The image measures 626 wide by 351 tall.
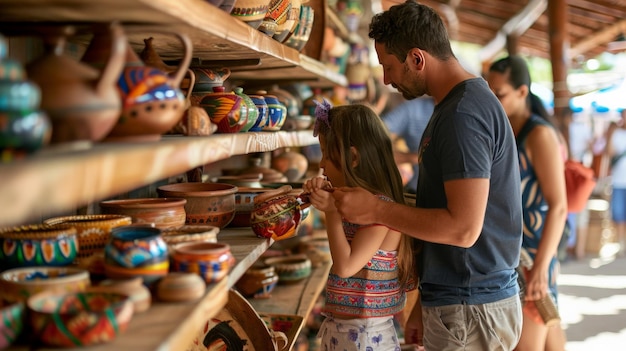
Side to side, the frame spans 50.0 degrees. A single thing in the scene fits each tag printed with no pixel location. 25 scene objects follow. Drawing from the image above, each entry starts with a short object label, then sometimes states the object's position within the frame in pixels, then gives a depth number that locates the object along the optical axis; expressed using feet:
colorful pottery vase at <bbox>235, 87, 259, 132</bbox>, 6.71
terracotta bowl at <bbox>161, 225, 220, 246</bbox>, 5.19
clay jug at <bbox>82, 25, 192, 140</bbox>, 3.95
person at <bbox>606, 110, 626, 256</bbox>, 27.41
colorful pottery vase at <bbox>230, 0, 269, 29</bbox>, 6.29
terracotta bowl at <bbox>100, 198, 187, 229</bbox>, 5.82
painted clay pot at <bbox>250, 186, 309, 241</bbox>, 6.94
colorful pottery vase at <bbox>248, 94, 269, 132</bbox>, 7.35
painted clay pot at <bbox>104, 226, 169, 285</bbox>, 4.31
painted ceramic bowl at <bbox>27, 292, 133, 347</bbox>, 3.51
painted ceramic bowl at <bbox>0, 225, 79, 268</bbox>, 4.50
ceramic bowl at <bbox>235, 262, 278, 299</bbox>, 10.13
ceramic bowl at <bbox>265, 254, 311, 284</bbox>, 11.10
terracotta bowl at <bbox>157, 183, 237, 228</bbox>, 6.75
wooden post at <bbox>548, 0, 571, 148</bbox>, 23.88
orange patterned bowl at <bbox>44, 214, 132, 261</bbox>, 5.05
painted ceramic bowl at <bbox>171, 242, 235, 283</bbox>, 4.71
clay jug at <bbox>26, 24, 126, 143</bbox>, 3.32
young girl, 7.49
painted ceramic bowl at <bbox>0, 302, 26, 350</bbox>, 3.52
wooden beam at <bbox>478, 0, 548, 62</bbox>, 29.14
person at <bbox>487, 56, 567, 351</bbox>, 10.00
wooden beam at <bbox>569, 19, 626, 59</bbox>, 31.89
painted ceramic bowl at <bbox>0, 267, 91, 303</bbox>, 3.90
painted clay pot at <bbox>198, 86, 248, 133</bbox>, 6.31
